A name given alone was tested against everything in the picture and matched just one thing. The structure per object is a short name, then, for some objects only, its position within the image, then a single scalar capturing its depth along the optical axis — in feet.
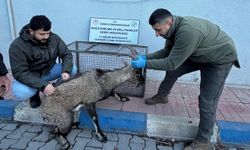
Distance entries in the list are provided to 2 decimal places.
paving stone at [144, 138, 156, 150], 7.74
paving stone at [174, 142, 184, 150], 7.81
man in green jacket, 6.54
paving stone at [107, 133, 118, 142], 8.08
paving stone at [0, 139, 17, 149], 7.64
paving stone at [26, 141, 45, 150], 7.60
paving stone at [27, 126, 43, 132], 8.47
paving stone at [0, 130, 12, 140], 8.08
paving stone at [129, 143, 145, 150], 7.70
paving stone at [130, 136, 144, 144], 7.98
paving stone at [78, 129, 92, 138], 8.21
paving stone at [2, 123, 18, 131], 8.50
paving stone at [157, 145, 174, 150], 7.76
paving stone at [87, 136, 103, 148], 7.77
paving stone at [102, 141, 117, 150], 7.67
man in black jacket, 7.61
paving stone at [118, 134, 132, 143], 8.05
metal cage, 9.69
